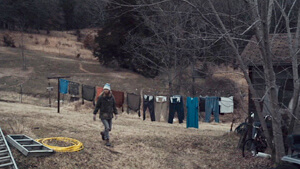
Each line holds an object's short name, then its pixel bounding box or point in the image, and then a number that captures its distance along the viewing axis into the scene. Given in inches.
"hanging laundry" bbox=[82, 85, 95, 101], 736.3
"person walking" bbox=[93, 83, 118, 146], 370.7
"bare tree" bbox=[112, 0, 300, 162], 297.0
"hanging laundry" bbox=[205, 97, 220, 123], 634.8
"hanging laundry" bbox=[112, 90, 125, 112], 701.3
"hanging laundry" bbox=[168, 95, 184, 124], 620.7
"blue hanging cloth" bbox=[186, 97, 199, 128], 608.4
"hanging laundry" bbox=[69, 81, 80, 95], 759.7
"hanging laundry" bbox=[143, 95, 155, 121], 651.5
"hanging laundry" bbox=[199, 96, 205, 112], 634.8
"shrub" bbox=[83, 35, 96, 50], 2043.6
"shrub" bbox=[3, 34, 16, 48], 1861.8
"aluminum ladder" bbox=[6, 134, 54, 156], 284.4
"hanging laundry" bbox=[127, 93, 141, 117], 691.8
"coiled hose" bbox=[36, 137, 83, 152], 316.1
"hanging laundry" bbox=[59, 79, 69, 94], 752.0
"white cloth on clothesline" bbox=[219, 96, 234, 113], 632.4
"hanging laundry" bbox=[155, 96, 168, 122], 648.4
